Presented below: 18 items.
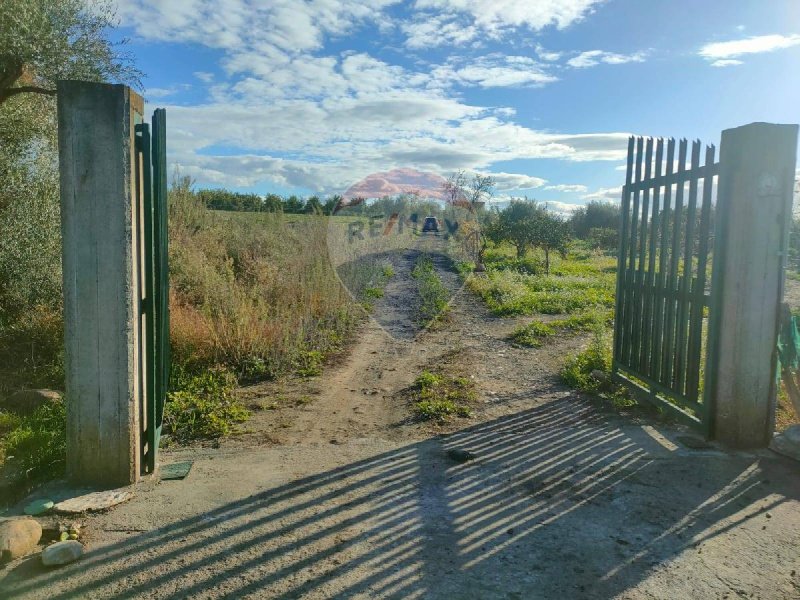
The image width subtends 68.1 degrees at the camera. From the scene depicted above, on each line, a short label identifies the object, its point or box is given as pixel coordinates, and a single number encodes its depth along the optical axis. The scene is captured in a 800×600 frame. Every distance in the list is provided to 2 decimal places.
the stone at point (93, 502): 3.74
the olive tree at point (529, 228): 21.25
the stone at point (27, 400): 5.86
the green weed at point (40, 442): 4.36
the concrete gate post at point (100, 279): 3.83
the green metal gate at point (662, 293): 5.05
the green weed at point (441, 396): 5.88
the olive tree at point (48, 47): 7.23
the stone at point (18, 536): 3.22
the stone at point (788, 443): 4.64
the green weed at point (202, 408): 5.38
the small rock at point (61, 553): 3.17
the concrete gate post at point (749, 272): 4.69
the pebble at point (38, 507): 3.70
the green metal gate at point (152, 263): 4.14
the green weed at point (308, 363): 7.48
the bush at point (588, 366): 6.90
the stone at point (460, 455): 4.70
